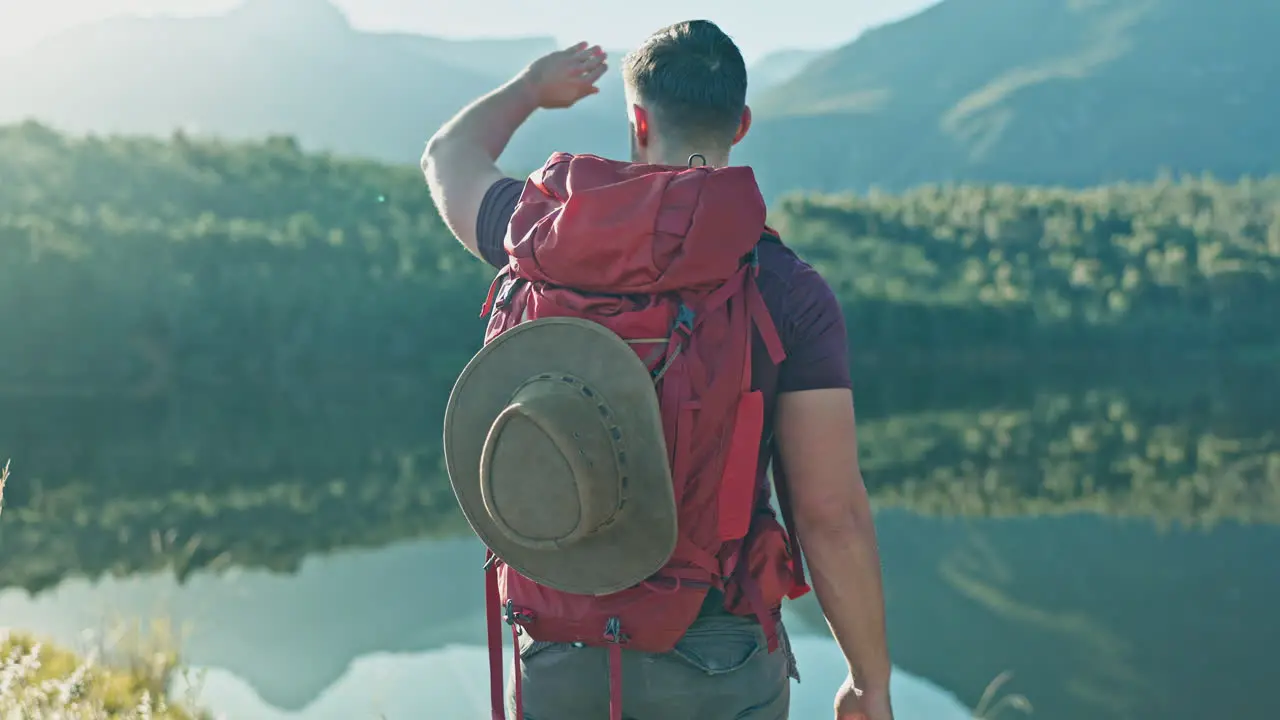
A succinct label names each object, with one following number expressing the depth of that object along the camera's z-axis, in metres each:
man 1.53
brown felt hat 1.45
